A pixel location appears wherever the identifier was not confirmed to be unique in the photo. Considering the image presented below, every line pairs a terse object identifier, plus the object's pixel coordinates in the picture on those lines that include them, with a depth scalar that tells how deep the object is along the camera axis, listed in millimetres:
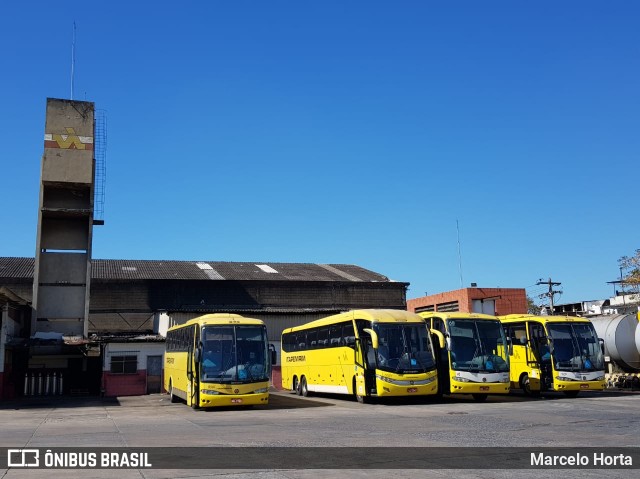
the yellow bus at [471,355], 23453
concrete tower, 37875
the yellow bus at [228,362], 21875
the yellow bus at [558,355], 25156
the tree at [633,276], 51312
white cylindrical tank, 31031
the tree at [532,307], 78062
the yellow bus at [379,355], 22625
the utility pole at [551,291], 54000
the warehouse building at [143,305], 35969
